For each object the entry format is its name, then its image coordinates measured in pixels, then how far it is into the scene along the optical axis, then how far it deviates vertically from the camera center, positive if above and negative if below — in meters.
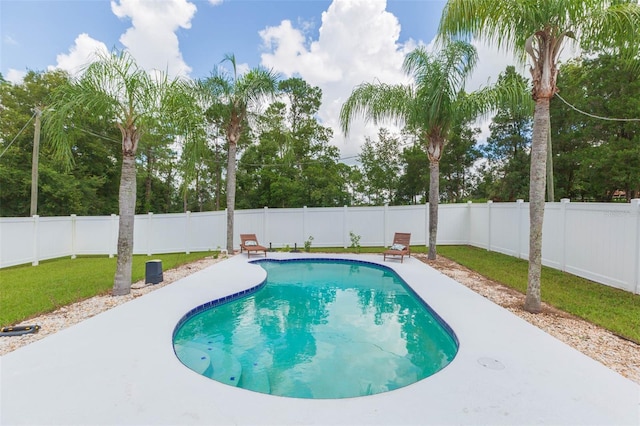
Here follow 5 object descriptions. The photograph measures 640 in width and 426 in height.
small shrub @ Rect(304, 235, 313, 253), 11.95 -1.18
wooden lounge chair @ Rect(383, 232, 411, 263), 9.52 -0.96
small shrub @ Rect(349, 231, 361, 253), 12.35 -0.93
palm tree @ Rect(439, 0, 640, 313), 4.45 +3.04
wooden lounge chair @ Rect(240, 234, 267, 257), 10.48 -1.10
